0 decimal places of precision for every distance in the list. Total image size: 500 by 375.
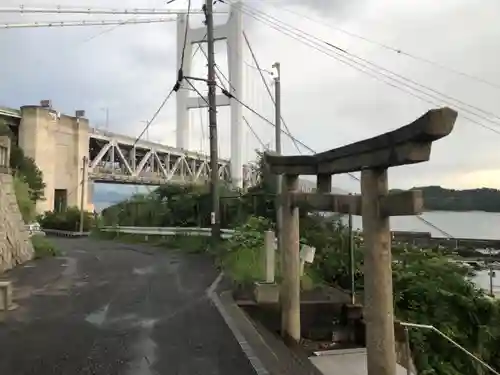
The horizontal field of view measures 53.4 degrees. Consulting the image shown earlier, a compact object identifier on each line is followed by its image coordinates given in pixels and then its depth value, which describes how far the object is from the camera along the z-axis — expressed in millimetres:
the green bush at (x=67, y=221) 27172
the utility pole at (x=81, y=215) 26253
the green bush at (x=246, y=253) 9477
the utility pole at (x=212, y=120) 14656
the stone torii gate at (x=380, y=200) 3629
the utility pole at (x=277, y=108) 12709
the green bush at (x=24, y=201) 16203
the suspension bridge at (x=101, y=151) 35500
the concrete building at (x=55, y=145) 38094
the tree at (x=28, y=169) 29547
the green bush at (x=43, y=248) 14632
